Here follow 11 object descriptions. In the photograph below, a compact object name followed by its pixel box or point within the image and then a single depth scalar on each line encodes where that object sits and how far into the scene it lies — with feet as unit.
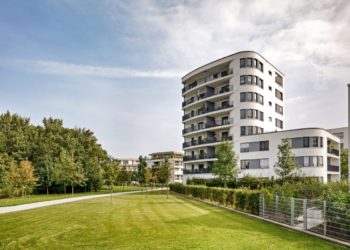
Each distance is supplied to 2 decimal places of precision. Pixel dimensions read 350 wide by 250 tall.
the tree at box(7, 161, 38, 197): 137.90
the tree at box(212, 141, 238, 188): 129.18
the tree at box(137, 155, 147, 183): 275.59
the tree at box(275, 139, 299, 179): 121.70
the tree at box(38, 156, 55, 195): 174.91
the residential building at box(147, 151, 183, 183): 389.60
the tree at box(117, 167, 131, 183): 276.00
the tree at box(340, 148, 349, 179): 190.60
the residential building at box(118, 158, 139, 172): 493.77
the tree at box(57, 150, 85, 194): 163.63
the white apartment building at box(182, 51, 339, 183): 139.64
